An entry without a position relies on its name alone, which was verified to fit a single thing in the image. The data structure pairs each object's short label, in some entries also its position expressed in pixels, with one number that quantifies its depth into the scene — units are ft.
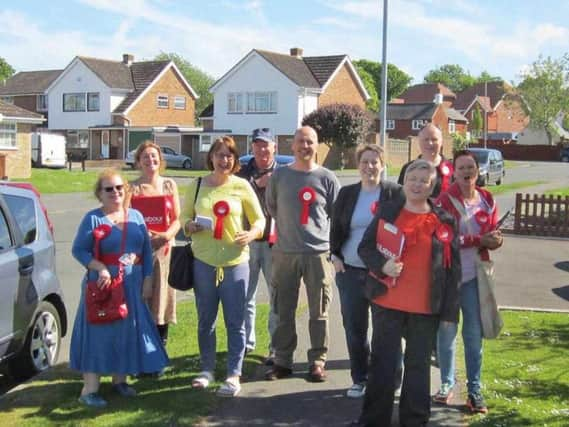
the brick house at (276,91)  166.81
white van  141.63
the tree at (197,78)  344.28
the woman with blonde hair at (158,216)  19.45
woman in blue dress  17.11
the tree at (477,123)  268.82
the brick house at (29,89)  208.64
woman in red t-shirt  15.37
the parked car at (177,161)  161.17
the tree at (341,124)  146.72
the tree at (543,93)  237.66
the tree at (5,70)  213.01
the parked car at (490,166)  102.22
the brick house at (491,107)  326.03
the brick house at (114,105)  184.96
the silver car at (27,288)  18.98
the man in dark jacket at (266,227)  21.35
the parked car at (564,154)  217.81
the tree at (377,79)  325.42
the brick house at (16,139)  106.83
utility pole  62.52
